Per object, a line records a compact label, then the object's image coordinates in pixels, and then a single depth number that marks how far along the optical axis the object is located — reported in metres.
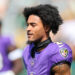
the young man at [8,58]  14.60
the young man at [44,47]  9.34
